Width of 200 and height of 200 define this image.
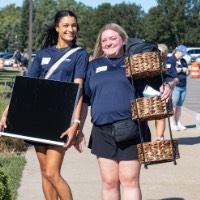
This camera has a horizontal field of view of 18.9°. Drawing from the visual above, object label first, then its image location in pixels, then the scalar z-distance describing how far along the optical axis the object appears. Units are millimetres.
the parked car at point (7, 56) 76494
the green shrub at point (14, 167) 7078
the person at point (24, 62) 35109
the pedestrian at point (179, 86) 12023
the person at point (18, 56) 39488
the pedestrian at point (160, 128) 9984
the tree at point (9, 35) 102588
